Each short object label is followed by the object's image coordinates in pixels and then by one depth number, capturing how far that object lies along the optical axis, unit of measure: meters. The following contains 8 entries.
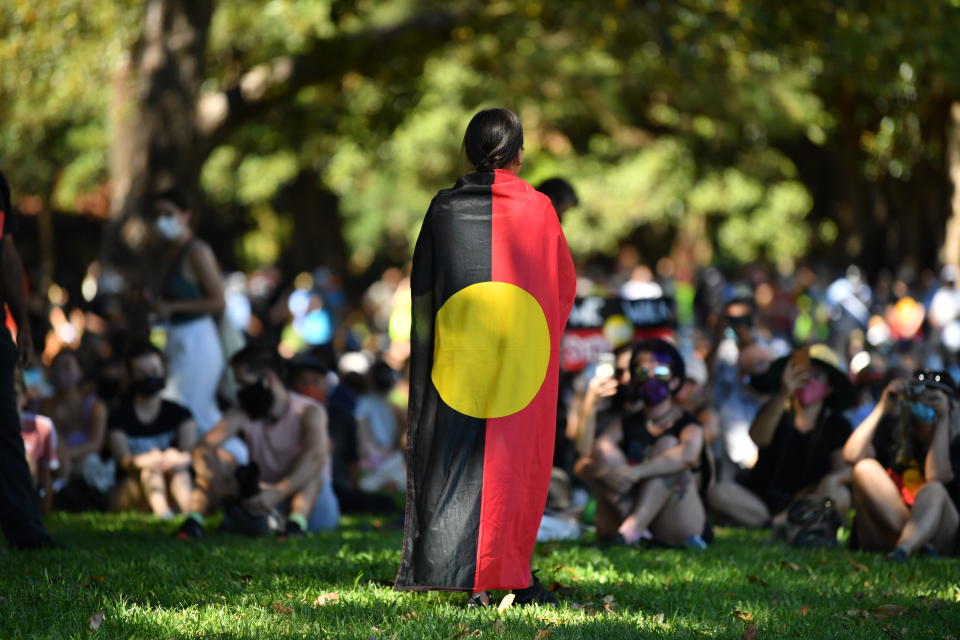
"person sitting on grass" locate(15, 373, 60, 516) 18.31
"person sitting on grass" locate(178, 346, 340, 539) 17.87
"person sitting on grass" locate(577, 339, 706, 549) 16.61
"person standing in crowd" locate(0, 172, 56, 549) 14.09
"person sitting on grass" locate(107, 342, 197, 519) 20.50
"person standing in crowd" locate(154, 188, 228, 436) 20.31
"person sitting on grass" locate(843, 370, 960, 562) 15.79
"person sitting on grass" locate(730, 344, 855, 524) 18.55
